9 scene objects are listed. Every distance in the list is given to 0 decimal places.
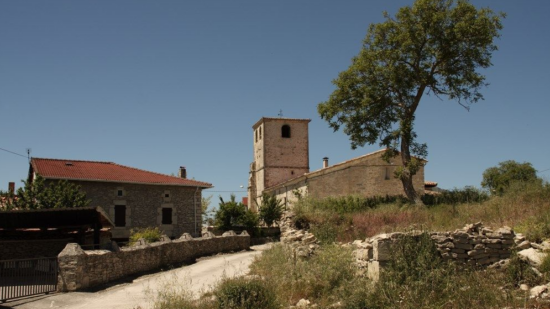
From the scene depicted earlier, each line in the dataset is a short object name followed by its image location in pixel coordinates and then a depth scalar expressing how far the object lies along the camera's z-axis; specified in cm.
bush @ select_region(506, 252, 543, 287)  978
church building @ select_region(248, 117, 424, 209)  3241
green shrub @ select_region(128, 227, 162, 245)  2546
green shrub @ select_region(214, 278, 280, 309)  923
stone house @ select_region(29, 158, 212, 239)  3123
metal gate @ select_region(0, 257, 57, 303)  1247
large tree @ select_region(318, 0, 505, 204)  2411
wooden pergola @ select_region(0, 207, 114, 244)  1579
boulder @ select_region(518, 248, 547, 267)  998
